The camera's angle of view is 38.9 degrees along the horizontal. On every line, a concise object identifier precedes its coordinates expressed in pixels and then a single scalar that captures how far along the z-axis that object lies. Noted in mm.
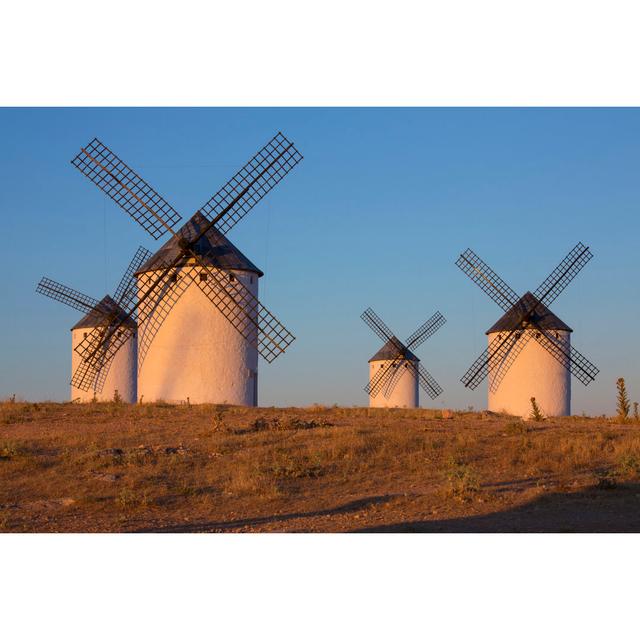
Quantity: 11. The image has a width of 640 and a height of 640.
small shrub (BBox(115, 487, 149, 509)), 14414
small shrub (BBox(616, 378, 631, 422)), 26016
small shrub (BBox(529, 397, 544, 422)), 26184
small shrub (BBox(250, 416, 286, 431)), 21109
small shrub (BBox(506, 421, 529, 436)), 21156
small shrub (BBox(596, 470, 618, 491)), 15391
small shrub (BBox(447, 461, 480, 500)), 14430
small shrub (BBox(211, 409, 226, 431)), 20633
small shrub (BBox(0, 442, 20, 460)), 17766
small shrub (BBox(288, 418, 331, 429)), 21403
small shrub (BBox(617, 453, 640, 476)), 16578
